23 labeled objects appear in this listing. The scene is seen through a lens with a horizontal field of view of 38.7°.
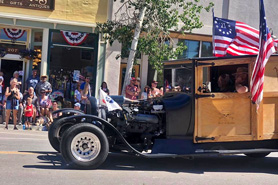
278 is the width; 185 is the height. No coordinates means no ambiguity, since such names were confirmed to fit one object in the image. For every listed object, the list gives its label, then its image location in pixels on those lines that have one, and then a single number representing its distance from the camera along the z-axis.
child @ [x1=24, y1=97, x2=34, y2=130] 13.90
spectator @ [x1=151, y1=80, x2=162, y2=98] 14.11
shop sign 16.16
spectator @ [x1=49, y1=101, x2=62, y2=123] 14.42
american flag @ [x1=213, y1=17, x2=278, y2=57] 8.16
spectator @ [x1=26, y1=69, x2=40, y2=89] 15.55
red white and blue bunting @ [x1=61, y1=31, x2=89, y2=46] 17.00
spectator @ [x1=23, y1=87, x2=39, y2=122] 14.32
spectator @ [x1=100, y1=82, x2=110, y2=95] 15.11
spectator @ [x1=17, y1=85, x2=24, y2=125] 14.07
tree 15.04
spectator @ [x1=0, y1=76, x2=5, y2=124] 14.57
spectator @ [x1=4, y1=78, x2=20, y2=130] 13.93
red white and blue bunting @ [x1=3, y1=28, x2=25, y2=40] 16.74
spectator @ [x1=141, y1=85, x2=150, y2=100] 15.36
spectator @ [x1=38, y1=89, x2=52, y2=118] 14.38
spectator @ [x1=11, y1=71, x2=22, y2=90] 15.03
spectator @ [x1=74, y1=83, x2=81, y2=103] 15.61
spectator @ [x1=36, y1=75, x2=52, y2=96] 14.95
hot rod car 6.83
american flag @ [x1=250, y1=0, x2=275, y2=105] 6.84
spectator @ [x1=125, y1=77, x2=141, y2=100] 14.53
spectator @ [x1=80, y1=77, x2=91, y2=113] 15.05
